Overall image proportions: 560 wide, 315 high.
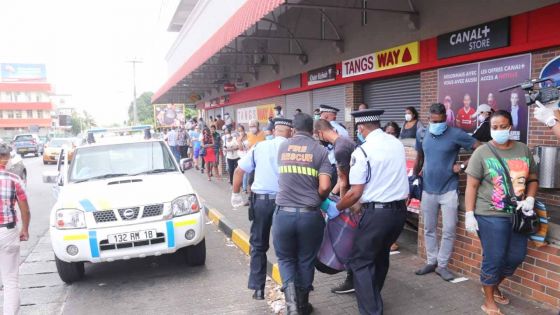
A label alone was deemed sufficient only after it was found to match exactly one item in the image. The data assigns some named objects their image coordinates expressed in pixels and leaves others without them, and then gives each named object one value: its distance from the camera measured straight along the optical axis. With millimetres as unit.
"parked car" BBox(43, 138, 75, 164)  24344
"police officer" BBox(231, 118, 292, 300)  4258
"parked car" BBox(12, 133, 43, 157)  31250
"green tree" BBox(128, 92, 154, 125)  98381
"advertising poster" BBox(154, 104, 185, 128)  36719
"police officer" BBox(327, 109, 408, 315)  3551
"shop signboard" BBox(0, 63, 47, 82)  97062
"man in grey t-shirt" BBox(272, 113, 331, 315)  3701
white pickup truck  4797
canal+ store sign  6535
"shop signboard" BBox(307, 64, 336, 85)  11483
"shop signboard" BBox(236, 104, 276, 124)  17114
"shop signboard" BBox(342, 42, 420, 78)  8531
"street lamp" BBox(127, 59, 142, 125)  46522
